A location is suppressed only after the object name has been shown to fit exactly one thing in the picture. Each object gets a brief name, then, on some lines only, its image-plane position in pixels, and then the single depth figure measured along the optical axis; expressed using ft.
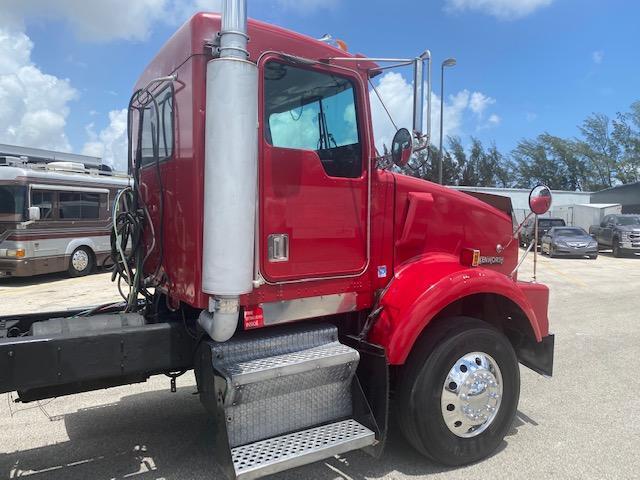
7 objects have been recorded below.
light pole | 22.90
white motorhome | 40.16
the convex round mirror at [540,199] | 12.81
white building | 109.22
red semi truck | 8.90
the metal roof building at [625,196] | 124.77
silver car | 68.03
